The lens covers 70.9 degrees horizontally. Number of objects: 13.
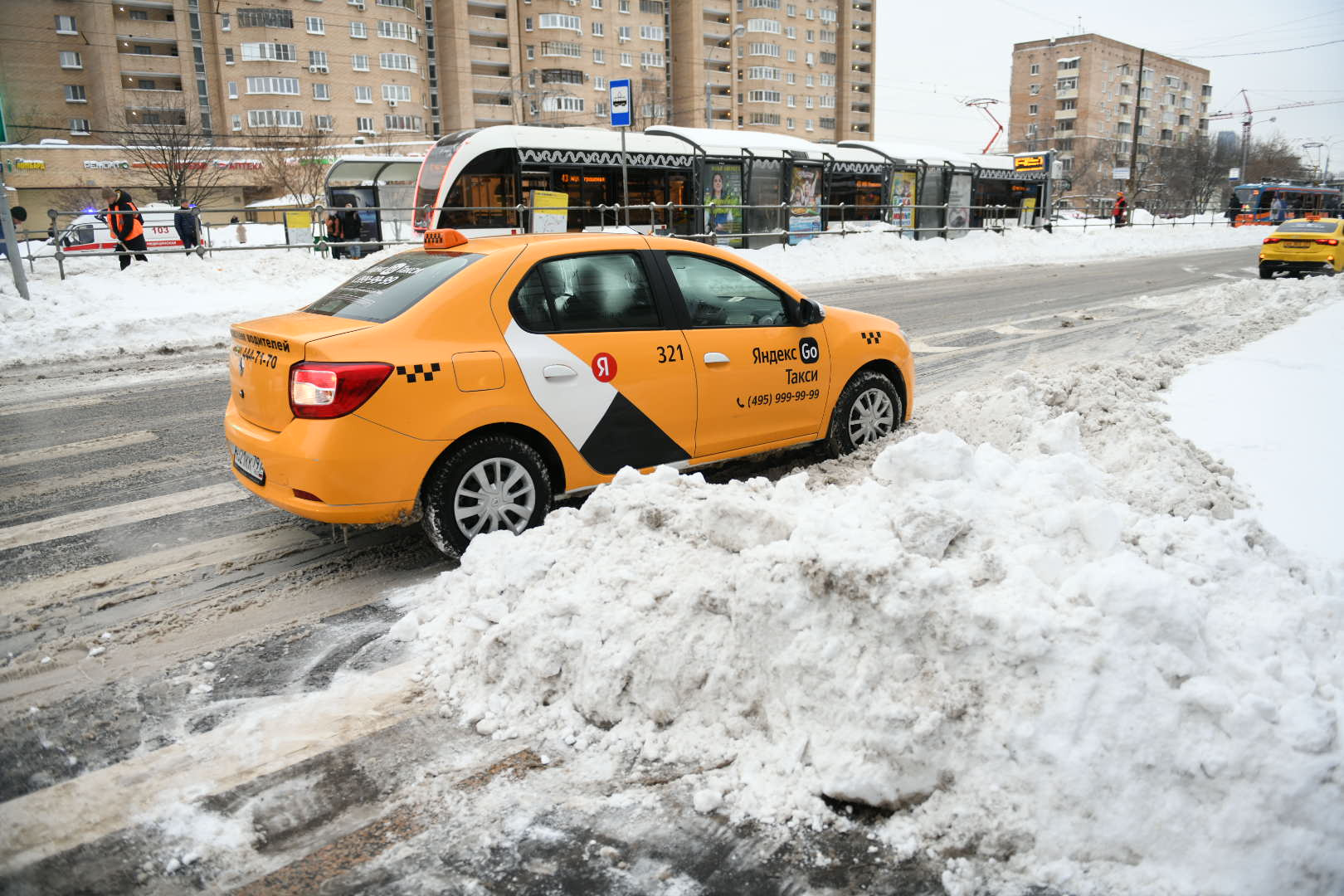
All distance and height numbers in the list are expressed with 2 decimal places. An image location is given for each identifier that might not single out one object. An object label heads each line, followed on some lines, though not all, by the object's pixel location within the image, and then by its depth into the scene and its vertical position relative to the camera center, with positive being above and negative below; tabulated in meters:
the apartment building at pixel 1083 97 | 118.28 +18.91
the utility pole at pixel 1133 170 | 46.14 +3.59
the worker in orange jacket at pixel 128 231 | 16.91 +0.46
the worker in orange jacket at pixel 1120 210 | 42.94 +1.48
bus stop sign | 16.30 +2.51
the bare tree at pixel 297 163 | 52.75 +5.15
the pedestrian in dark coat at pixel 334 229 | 21.53 +0.55
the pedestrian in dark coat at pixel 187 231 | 19.78 +0.52
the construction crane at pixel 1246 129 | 74.19 +8.93
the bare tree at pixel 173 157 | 48.84 +5.28
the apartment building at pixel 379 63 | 66.94 +14.68
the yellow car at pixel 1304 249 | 20.36 -0.17
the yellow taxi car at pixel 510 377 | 4.32 -0.63
